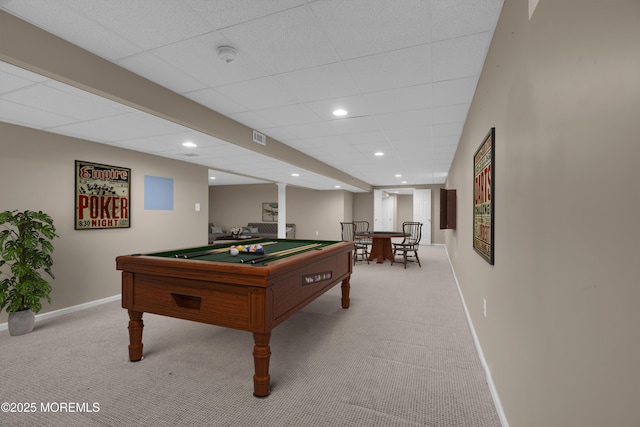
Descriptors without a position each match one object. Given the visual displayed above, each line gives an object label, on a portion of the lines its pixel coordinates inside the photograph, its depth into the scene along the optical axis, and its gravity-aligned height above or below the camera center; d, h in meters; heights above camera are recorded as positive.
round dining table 7.19 -0.84
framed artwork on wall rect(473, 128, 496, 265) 1.94 +0.12
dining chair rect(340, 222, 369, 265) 7.29 -0.81
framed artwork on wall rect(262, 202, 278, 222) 11.00 +0.02
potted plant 2.84 -0.56
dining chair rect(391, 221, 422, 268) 6.56 -0.69
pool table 1.93 -0.56
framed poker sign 3.73 +0.21
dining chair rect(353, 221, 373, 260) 7.30 -0.73
